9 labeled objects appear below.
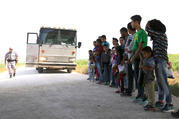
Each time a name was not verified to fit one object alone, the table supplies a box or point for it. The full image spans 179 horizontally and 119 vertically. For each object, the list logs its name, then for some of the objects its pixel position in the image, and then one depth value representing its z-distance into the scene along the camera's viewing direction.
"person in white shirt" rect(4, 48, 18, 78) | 13.78
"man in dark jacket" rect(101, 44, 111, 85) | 9.16
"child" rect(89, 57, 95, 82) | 10.52
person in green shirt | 5.10
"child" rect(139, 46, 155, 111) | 4.62
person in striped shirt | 4.54
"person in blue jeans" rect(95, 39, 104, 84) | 9.73
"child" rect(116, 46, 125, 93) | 6.63
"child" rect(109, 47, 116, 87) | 8.01
